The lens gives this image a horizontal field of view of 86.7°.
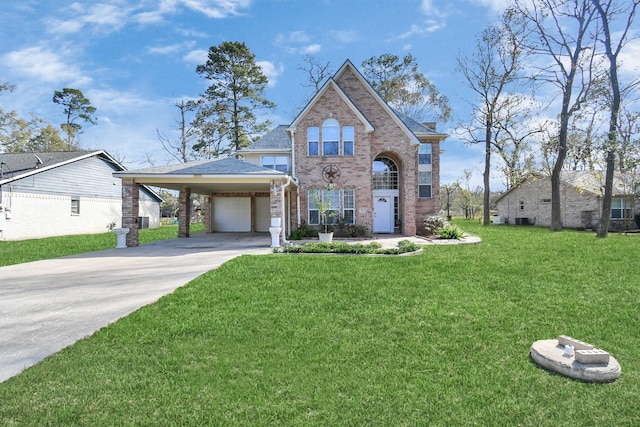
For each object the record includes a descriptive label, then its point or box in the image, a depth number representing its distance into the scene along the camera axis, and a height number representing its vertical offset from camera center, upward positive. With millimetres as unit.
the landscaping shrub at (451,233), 14539 -927
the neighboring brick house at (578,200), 23469 +788
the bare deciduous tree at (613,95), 16578 +5716
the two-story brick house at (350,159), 16141 +2638
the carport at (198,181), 12648 +1344
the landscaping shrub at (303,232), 15383 -891
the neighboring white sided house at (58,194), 18016 +1289
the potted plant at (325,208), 14533 +174
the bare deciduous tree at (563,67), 19094 +8625
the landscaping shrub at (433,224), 16453 -610
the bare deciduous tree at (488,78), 26656 +11205
